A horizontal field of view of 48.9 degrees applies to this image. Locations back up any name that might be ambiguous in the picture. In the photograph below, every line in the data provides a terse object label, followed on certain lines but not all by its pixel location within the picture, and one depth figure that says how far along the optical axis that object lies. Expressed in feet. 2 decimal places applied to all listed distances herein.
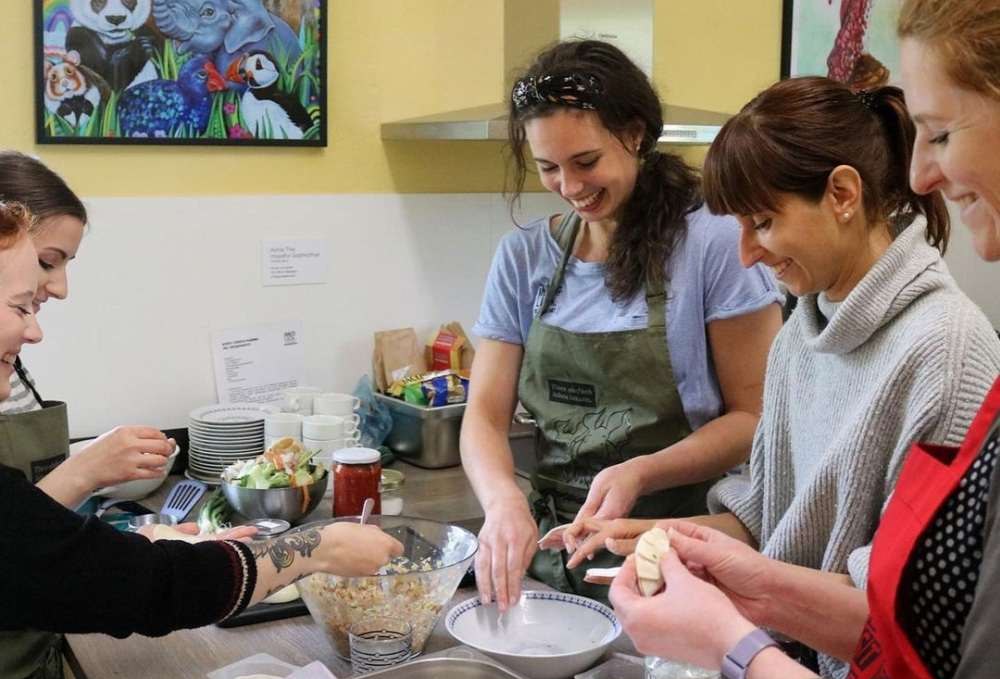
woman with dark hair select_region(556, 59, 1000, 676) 4.17
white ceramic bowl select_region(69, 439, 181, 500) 7.78
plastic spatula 7.27
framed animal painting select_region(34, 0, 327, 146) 8.18
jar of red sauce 6.74
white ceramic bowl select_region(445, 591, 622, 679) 5.04
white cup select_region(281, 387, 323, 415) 8.92
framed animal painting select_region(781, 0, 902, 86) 11.53
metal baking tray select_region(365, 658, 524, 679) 4.66
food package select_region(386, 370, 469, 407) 9.10
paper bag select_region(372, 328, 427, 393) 9.59
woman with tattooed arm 4.12
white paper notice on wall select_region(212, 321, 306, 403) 9.08
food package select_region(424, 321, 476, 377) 9.71
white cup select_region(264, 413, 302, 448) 8.37
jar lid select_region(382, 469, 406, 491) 8.30
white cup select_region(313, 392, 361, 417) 8.74
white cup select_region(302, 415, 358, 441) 8.27
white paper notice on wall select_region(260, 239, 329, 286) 9.18
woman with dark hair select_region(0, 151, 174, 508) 5.94
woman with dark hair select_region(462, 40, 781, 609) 6.05
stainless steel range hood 8.39
